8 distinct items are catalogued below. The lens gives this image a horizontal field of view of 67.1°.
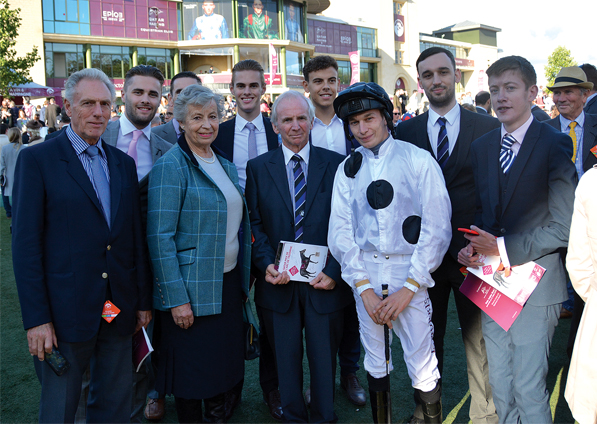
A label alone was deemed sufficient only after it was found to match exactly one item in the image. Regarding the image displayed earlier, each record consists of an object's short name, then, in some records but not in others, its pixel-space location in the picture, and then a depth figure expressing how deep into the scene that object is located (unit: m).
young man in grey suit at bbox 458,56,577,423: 2.49
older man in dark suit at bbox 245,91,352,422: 3.05
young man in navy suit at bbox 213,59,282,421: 4.01
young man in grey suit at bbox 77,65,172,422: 3.60
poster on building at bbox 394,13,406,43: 55.88
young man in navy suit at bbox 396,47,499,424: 3.09
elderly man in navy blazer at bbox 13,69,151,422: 2.32
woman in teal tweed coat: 2.78
